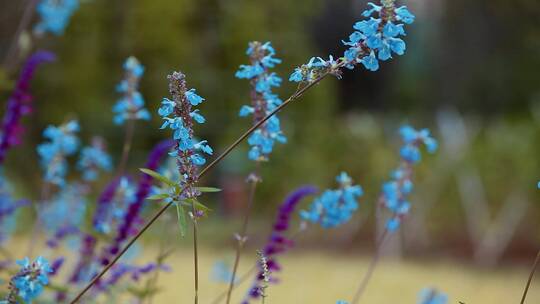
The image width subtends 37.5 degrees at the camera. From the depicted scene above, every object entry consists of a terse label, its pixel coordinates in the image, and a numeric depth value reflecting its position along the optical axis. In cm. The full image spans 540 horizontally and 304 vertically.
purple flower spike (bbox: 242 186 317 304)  237
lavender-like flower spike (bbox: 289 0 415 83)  166
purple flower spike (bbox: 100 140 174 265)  243
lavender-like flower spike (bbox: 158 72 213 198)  167
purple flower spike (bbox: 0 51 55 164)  258
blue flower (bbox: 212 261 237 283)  361
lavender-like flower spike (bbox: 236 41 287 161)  213
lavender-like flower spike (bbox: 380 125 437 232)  281
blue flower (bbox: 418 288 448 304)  277
